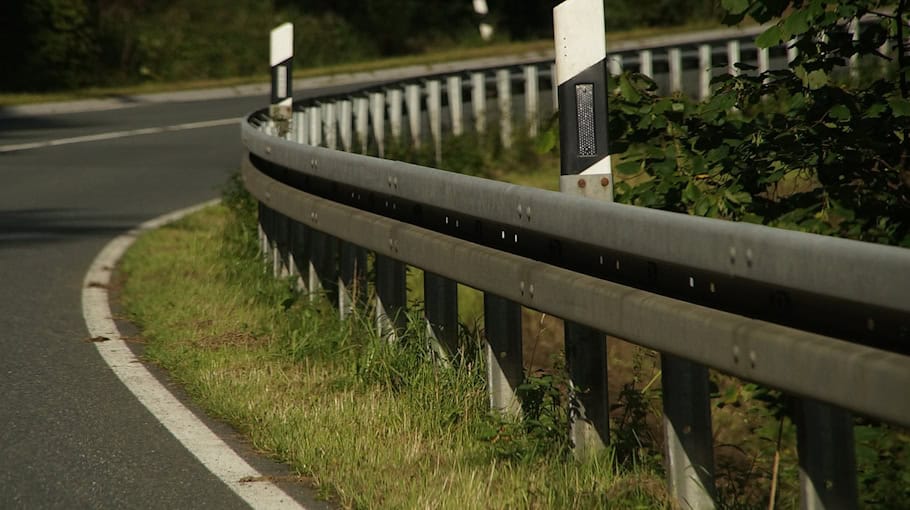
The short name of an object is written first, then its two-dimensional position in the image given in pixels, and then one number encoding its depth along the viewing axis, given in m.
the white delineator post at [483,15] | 96.06
